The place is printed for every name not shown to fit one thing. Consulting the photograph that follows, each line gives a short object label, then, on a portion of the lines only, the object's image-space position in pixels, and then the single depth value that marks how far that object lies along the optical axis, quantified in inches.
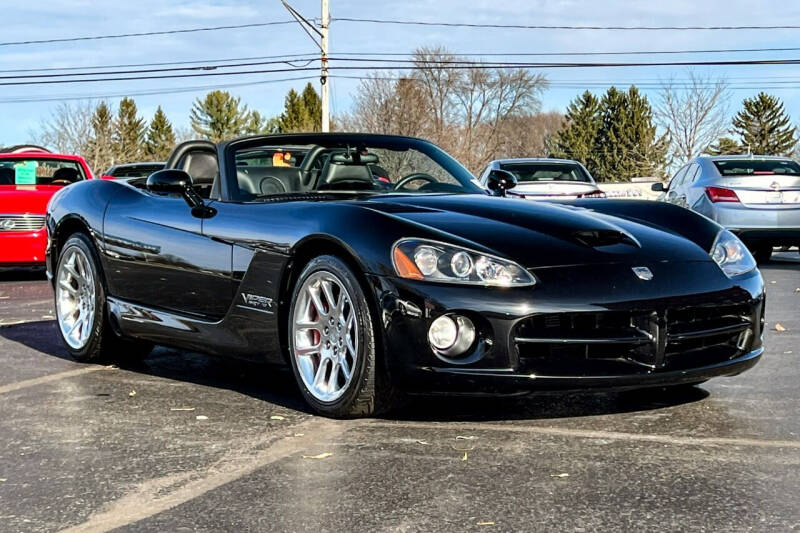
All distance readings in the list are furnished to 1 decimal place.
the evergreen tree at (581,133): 3767.2
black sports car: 167.5
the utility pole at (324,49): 1424.1
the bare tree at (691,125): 3093.0
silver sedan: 545.3
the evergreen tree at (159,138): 3449.8
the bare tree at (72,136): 3058.6
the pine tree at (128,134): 3179.1
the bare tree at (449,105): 2400.3
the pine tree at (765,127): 3528.5
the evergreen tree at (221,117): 3316.9
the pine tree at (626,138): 3708.2
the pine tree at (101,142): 3026.6
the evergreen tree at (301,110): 2984.7
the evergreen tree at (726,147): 3339.1
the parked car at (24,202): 503.2
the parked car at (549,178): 580.1
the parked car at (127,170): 784.6
